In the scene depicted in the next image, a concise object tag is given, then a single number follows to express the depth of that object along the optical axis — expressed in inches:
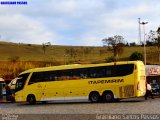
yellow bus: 764.1
